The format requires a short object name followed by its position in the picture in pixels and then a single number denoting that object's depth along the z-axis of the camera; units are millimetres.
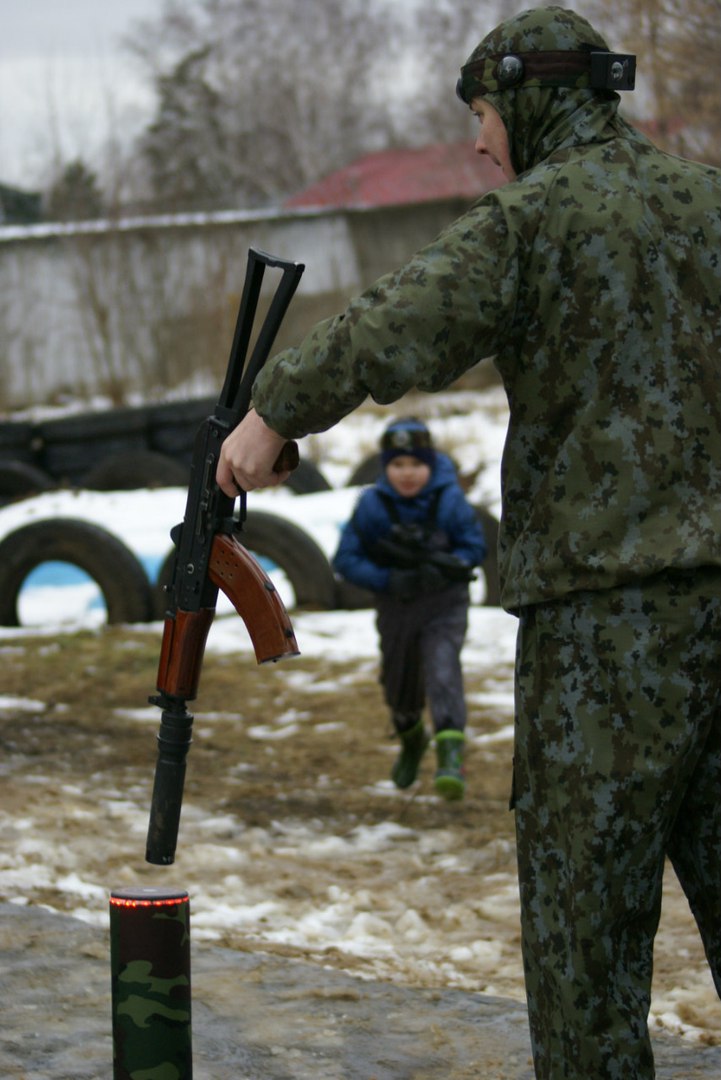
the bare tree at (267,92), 48375
